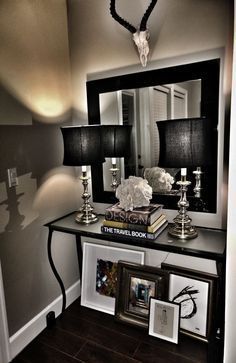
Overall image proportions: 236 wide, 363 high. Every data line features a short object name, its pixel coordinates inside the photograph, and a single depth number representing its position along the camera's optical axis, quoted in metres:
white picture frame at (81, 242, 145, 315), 2.15
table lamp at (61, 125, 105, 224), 1.76
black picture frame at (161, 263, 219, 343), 1.74
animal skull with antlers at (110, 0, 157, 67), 1.67
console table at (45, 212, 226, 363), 1.43
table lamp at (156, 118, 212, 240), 1.40
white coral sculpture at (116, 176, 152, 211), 1.66
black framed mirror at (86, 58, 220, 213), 1.61
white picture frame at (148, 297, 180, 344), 1.78
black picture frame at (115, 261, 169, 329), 1.90
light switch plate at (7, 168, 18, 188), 1.69
